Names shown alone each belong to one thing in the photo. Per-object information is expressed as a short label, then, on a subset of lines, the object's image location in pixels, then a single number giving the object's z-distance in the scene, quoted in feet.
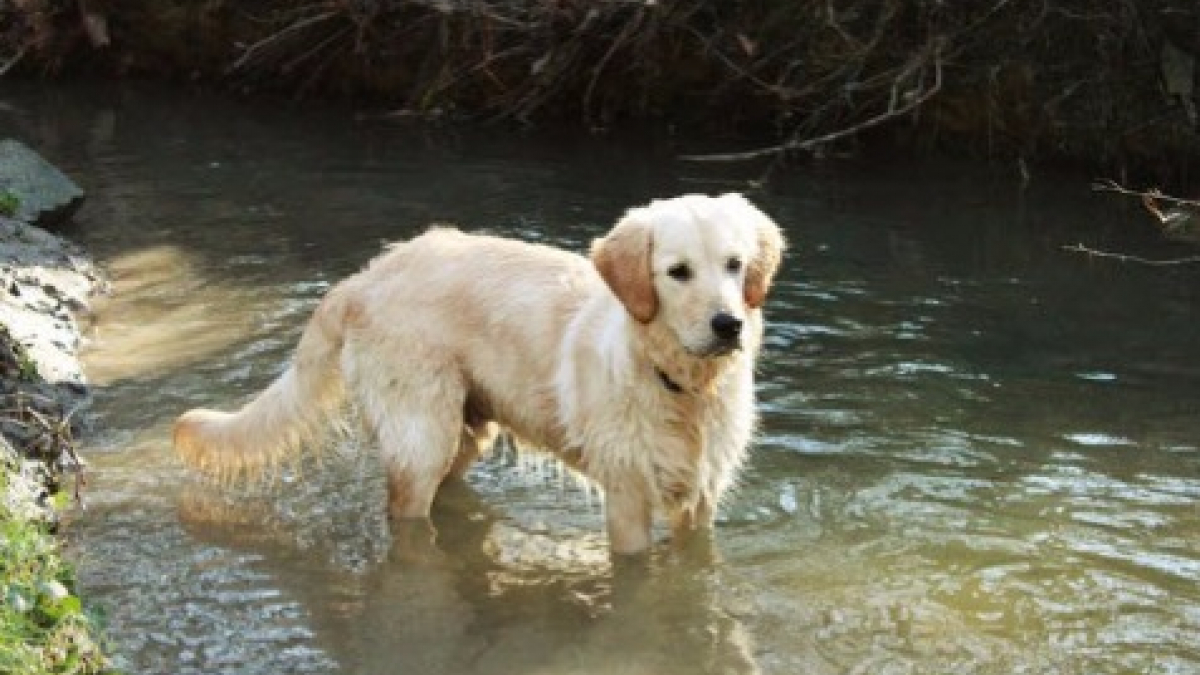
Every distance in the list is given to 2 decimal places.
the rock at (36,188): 36.04
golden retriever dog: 17.08
